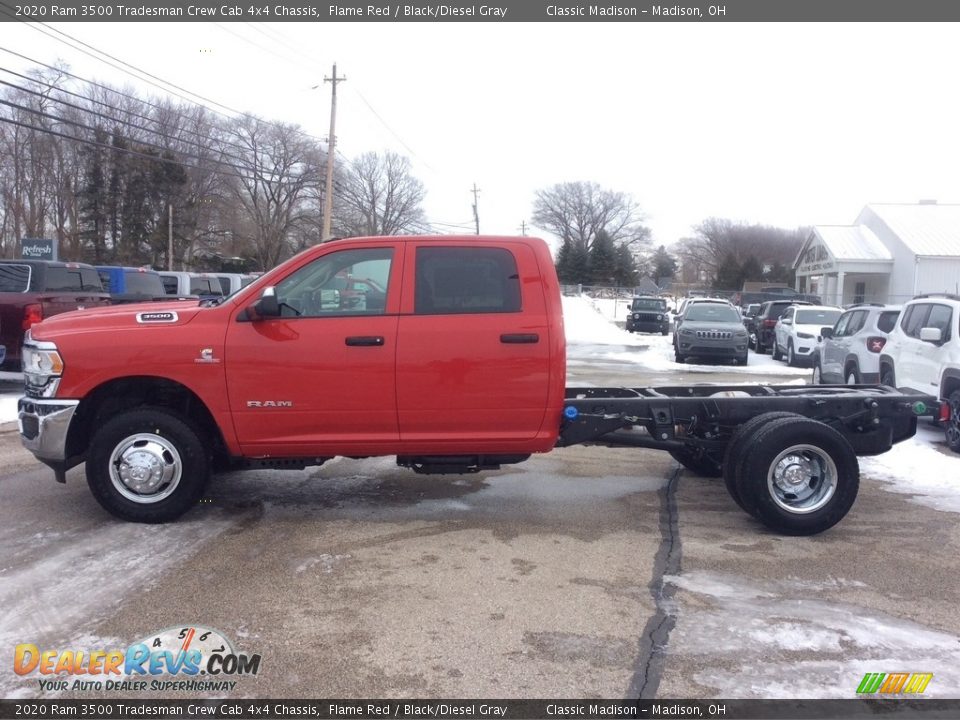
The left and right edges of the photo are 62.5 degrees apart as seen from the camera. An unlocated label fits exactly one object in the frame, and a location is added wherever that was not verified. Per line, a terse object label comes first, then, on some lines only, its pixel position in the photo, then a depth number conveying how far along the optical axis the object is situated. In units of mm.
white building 36500
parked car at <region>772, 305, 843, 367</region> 19953
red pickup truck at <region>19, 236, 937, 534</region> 5578
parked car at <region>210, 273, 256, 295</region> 23759
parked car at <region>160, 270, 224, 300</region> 21016
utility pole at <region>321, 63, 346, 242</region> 34469
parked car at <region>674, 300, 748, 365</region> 19625
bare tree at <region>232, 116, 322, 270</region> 47094
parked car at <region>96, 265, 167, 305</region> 16438
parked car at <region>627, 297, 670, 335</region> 33125
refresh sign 29219
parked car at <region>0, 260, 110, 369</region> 11438
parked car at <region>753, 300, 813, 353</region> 24562
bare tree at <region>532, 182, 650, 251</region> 87500
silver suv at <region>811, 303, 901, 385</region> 11484
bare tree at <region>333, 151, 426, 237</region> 60312
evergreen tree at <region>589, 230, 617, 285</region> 73875
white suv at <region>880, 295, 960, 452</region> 9023
